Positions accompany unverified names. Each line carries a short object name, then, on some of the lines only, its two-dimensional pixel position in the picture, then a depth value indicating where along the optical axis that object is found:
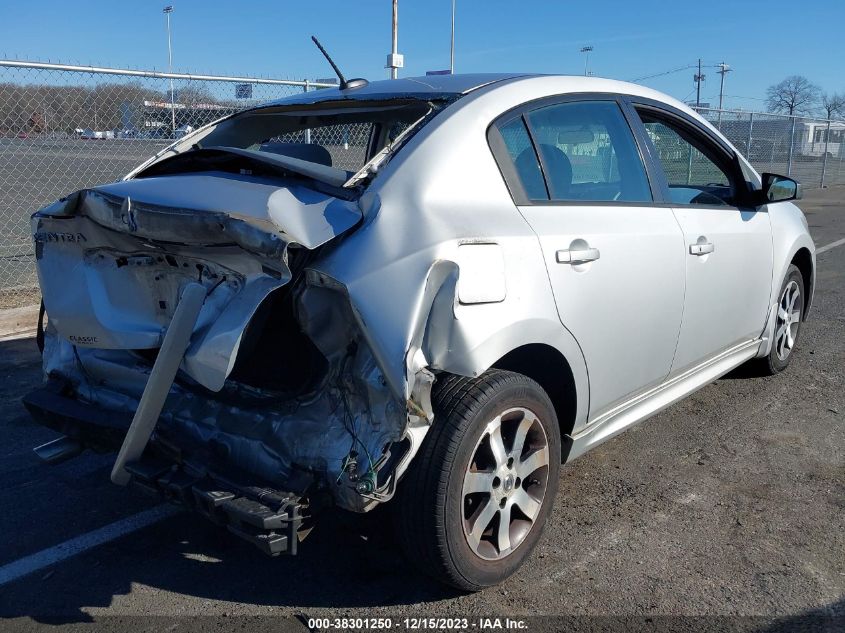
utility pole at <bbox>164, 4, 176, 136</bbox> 7.79
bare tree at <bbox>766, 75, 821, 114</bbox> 61.81
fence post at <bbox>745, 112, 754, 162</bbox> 18.05
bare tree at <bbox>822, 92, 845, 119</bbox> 56.53
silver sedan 2.49
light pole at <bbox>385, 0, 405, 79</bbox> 14.22
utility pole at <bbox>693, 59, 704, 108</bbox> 56.64
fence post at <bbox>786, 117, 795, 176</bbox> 19.36
